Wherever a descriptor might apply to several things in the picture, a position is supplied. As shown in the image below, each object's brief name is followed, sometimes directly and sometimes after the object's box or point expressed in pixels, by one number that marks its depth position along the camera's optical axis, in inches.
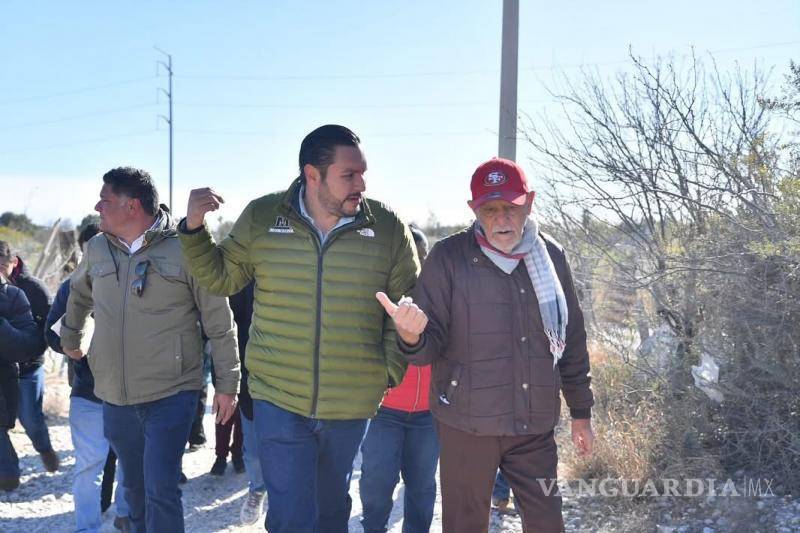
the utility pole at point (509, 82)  227.5
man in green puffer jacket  117.3
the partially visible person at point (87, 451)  165.6
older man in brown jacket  117.3
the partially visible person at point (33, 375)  213.8
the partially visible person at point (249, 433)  189.9
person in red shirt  143.8
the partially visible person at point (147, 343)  137.9
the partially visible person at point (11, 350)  197.2
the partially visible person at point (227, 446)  227.9
